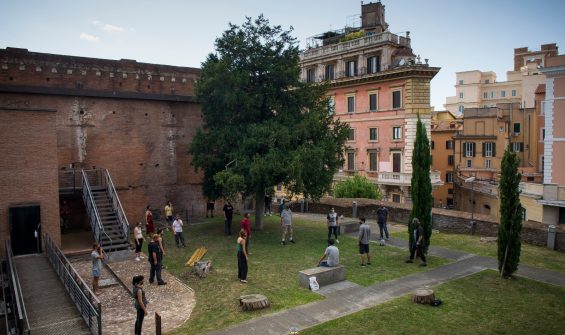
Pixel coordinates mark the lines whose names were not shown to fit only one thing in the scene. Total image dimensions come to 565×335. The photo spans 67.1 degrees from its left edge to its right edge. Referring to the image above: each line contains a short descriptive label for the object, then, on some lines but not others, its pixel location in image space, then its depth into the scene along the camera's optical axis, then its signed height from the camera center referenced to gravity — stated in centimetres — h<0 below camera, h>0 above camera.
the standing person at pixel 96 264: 1440 -356
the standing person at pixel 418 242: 1695 -341
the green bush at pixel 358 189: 3306 -246
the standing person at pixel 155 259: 1500 -355
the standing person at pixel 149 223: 2097 -315
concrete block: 1436 -401
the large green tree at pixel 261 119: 2119 +215
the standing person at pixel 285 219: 2042 -296
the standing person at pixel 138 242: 1862 -368
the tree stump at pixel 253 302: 1248 -425
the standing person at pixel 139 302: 1091 -367
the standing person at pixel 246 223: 1822 -279
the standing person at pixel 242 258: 1485 -352
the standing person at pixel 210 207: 2859 -325
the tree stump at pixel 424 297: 1271 -418
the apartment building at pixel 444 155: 5981 +29
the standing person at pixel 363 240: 1658 -322
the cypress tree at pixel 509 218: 1484 -216
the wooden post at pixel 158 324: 1088 -421
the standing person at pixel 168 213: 2403 -304
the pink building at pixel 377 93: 4162 +673
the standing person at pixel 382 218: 2081 -296
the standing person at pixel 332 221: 2064 -309
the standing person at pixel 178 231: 2012 -342
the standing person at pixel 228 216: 2255 -307
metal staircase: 1967 -260
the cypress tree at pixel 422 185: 1773 -117
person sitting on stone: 1490 -345
